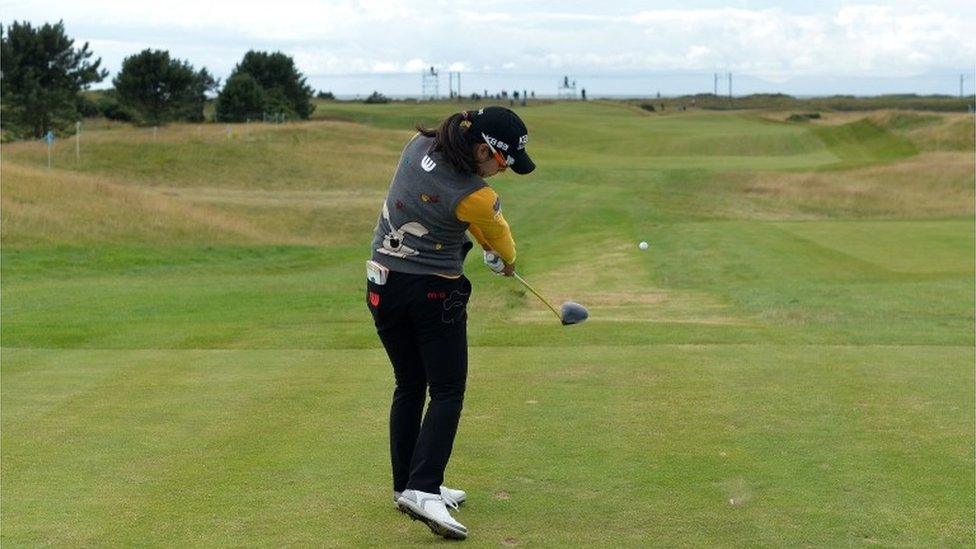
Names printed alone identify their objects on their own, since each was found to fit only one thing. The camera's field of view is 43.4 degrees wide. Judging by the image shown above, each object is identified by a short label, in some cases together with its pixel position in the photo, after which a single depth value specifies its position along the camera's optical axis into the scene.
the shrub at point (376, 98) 144.50
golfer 5.47
